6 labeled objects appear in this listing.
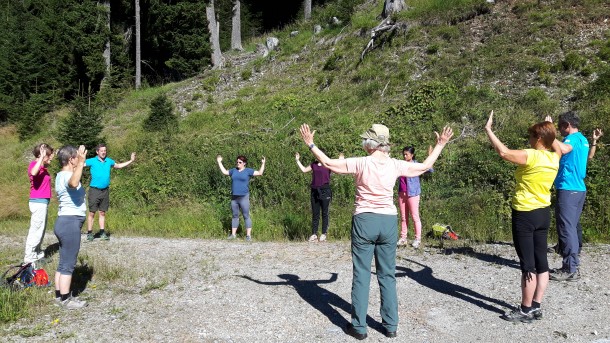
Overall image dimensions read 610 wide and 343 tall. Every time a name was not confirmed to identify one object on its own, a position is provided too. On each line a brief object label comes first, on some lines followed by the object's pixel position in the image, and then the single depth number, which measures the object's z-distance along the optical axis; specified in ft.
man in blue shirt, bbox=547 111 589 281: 20.18
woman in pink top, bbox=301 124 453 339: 14.99
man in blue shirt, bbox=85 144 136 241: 30.19
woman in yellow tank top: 16.03
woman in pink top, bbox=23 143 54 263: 23.80
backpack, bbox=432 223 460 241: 28.63
